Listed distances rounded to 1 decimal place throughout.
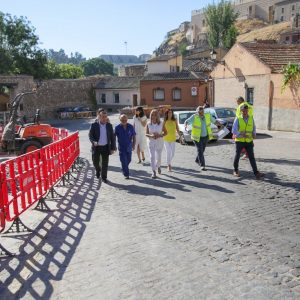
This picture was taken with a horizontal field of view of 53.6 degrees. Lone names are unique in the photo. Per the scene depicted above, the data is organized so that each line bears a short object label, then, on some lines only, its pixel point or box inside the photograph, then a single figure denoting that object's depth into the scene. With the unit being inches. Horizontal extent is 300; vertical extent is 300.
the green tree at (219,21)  2243.7
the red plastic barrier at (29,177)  172.6
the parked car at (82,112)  1236.5
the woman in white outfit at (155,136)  294.5
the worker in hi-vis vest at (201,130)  308.7
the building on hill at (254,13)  2973.0
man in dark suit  287.0
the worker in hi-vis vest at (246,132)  281.1
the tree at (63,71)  1725.8
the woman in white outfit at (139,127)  352.0
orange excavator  408.4
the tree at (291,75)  536.1
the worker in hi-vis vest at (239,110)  290.4
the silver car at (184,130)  471.6
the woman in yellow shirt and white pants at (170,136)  313.2
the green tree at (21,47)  1316.8
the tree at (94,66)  3974.8
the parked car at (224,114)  526.6
